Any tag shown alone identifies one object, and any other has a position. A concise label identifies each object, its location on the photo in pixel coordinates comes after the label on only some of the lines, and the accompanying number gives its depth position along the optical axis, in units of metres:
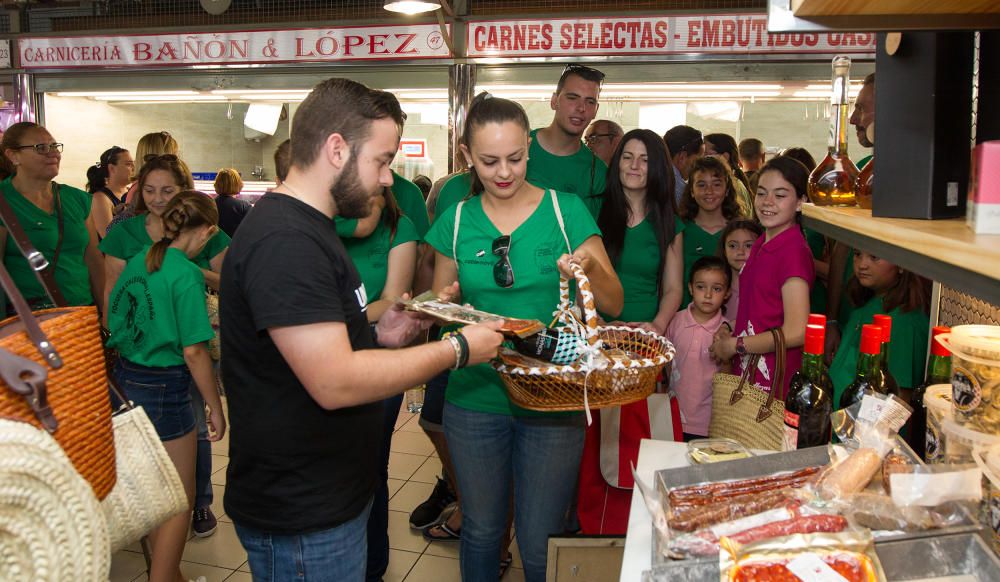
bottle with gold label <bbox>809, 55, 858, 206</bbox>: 1.70
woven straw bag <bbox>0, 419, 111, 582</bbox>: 0.99
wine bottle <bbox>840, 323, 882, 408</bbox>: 1.76
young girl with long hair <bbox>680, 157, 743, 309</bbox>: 3.83
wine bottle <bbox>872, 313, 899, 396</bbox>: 1.76
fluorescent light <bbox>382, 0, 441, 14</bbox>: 4.73
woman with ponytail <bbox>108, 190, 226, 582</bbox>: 2.88
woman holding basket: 2.36
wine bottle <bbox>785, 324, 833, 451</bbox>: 1.83
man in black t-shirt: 1.59
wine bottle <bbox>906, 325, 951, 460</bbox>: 1.72
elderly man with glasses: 4.63
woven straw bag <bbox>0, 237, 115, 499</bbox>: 1.08
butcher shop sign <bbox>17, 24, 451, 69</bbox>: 6.11
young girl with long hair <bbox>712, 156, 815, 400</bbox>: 2.86
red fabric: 2.90
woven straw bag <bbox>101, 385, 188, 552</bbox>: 1.43
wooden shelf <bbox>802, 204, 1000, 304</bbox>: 0.87
